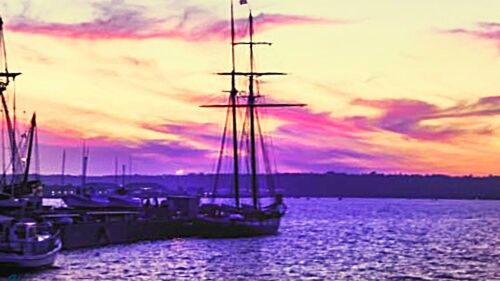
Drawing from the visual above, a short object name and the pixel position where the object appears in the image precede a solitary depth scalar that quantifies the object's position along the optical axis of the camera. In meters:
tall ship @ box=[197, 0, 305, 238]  118.00
